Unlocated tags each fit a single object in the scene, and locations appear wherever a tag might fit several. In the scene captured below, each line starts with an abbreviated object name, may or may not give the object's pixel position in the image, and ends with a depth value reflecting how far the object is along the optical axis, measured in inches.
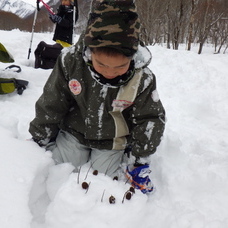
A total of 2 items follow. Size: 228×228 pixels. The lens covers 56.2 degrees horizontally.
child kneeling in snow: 41.1
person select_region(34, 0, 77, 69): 149.6
